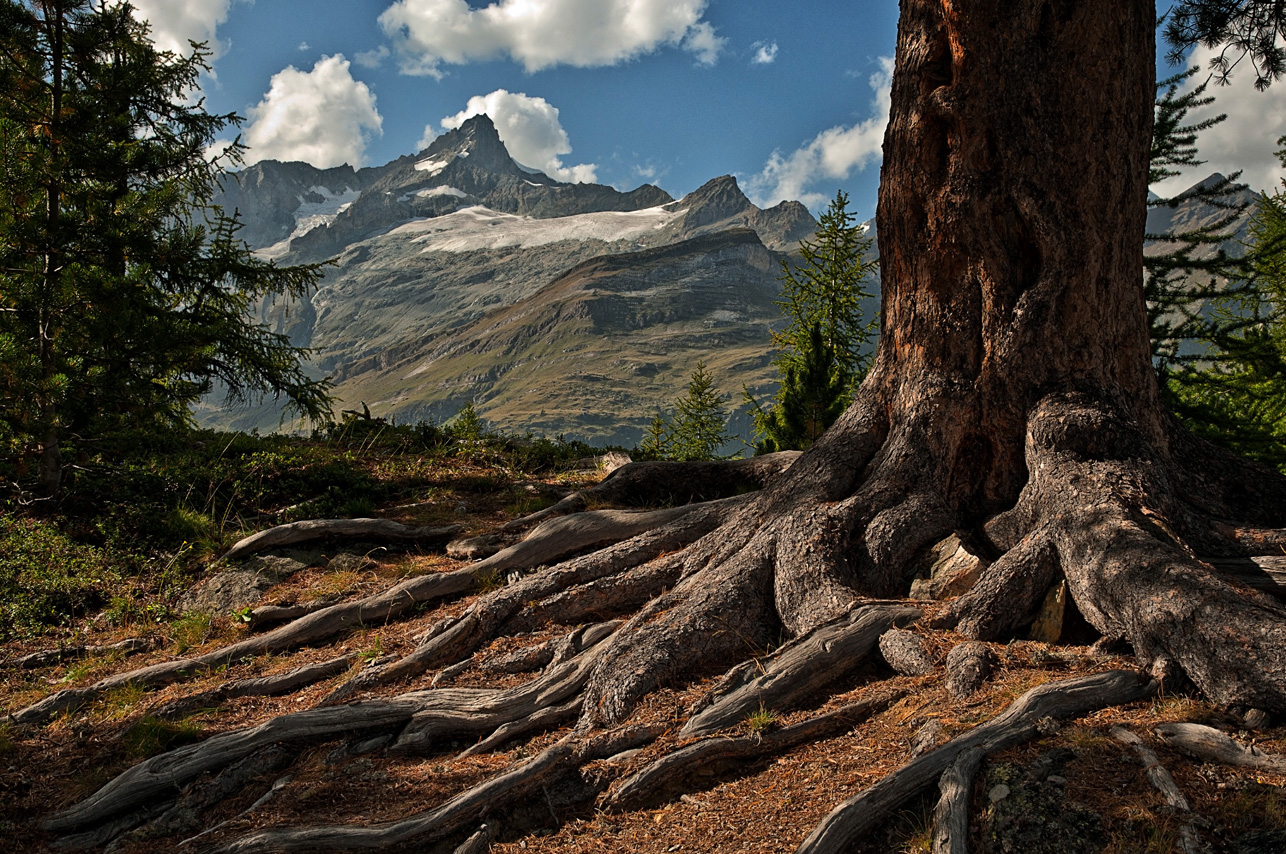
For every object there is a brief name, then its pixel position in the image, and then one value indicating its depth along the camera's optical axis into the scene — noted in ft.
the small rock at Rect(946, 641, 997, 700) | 16.16
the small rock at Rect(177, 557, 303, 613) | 28.25
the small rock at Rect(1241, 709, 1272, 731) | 13.74
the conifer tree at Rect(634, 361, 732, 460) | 73.97
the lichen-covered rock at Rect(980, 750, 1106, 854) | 12.15
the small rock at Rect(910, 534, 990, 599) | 19.84
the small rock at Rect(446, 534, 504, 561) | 29.22
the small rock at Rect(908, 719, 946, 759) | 14.48
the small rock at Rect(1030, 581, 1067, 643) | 18.07
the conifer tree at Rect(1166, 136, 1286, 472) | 45.65
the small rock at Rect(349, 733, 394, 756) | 18.85
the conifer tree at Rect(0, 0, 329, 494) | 30.71
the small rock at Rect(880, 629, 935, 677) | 17.28
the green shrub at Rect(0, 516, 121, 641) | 26.89
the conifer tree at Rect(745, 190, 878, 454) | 54.13
